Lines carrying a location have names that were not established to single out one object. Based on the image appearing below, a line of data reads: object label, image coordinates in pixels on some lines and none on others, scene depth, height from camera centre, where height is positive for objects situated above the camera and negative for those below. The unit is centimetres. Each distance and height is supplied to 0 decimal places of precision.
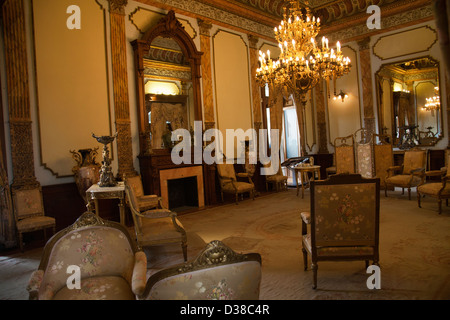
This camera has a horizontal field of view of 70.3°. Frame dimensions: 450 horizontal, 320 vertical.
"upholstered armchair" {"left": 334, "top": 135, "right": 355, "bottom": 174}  632 -20
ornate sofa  118 -45
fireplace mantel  507 -14
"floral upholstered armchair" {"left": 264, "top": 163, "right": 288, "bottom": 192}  704 -62
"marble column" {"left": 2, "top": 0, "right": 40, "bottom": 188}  399 +92
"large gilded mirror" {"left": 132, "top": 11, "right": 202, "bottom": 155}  520 +138
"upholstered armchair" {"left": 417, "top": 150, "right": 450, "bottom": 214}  439 -67
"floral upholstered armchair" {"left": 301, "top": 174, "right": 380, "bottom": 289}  228 -52
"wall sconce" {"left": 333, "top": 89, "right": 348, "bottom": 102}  812 +135
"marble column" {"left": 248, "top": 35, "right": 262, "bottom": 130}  721 +155
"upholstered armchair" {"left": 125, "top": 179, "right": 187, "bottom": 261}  302 -70
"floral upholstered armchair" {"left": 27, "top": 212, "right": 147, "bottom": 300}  168 -57
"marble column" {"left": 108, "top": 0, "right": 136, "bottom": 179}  493 +115
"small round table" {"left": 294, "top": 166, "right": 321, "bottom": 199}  632 -37
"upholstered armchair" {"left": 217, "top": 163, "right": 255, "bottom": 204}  603 -53
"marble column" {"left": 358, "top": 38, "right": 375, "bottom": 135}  782 +155
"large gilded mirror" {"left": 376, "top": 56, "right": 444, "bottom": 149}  725 +102
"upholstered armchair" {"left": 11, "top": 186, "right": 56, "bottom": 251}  370 -57
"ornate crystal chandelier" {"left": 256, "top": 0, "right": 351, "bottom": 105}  432 +122
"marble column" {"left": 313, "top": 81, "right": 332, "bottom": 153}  856 +73
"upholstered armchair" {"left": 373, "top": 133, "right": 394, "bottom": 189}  609 -25
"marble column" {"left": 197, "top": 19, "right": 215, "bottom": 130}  620 +159
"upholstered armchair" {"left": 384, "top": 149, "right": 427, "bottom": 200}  555 -47
